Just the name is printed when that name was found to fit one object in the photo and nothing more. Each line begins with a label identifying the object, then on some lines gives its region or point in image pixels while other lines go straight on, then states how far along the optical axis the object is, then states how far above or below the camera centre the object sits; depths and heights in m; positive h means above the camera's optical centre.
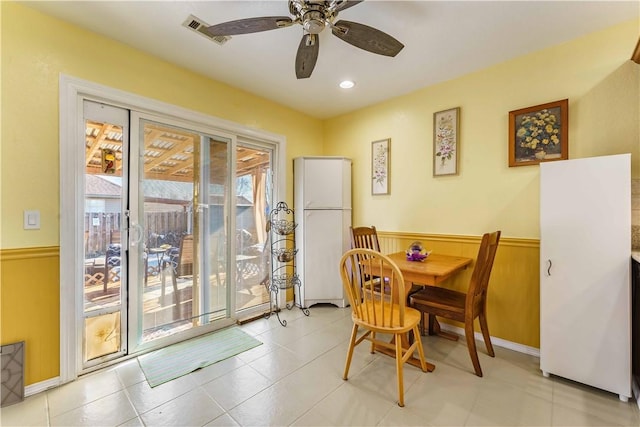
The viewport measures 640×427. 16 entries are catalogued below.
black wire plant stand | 3.28 -0.54
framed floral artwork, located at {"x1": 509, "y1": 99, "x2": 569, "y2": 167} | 2.20 +0.67
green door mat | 2.06 -1.21
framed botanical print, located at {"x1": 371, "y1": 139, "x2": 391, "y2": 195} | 3.30 +0.59
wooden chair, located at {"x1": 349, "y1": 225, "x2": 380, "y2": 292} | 2.92 -0.29
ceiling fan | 1.50 +1.09
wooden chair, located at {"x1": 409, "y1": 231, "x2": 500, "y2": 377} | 1.98 -0.71
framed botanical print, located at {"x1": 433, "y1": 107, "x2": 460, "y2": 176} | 2.75 +0.74
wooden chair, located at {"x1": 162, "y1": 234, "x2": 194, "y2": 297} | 2.58 -0.46
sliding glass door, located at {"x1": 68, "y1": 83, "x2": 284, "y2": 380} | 2.01 -0.16
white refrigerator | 3.44 -0.19
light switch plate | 1.79 -0.05
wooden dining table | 2.05 -0.44
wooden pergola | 2.14 +0.57
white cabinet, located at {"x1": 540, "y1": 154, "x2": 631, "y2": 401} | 1.69 -0.38
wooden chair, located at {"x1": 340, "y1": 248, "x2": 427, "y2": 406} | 1.74 -0.72
